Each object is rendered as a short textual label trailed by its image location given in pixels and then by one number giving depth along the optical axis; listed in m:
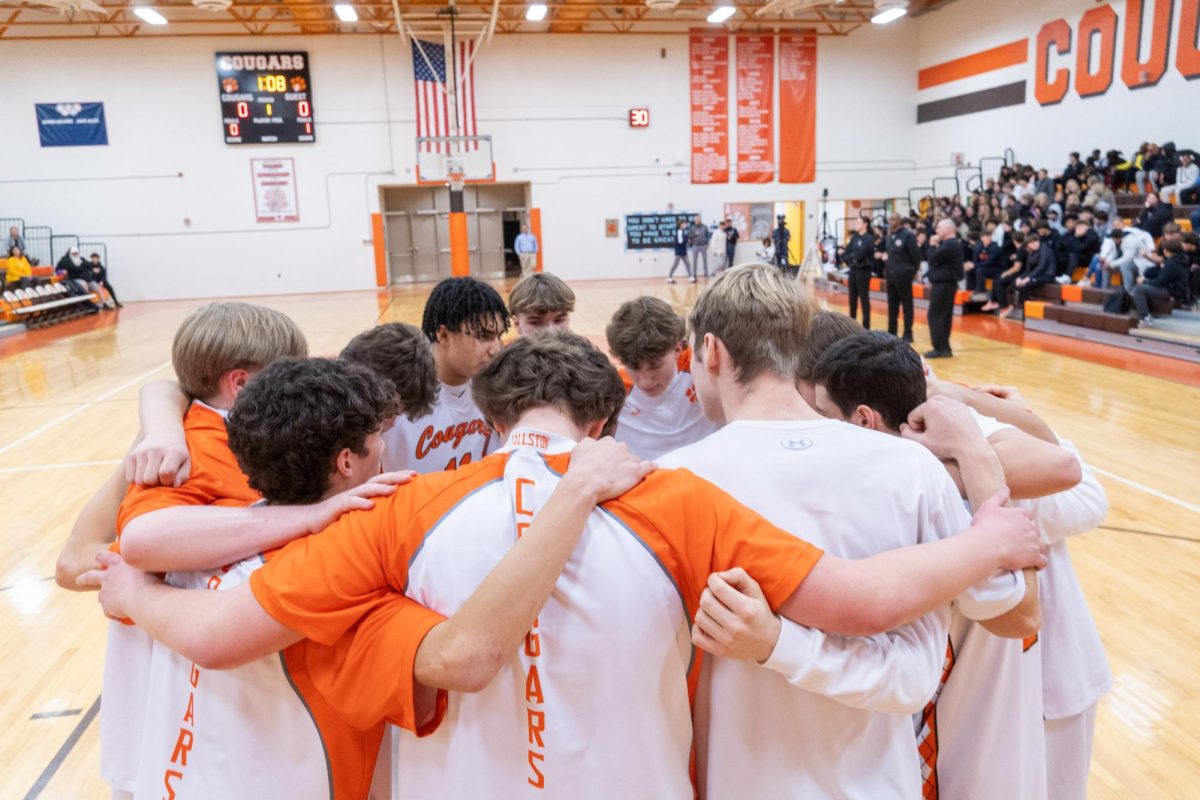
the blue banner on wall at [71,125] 19.56
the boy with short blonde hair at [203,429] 1.70
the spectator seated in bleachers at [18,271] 16.16
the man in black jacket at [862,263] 11.83
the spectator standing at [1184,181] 13.19
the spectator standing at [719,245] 21.12
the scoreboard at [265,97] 20.06
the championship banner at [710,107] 21.62
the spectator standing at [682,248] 21.59
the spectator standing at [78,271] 18.30
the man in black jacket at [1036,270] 13.20
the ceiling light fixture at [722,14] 17.88
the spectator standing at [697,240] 21.28
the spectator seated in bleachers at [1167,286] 10.86
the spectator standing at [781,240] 20.20
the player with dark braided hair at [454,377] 2.54
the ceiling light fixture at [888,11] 18.06
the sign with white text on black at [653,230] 22.22
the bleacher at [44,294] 15.45
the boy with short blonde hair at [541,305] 3.18
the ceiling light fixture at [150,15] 16.29
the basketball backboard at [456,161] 20.44
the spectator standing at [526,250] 20.92
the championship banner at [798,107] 21.98
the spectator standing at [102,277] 18.88
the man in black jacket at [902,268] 10.94
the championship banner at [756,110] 21.77
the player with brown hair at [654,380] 2.95
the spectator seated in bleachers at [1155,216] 12.18
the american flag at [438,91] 20.48
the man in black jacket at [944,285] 10.30
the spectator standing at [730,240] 21.38
